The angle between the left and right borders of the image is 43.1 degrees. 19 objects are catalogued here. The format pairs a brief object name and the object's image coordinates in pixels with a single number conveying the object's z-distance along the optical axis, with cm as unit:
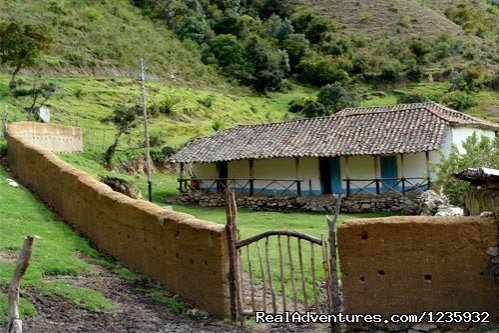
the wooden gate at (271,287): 920
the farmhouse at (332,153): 2478
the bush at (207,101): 4428
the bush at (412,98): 4628
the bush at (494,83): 5209
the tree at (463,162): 1798
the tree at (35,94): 3117
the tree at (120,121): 2805
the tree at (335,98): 4731
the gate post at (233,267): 978
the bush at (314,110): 4640
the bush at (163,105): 3878
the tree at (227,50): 5851
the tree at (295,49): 6281
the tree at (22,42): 3180
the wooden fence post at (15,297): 697
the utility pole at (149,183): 2556
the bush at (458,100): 4659
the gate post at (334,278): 892
